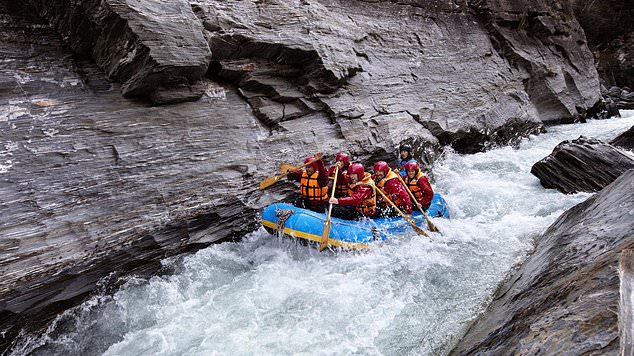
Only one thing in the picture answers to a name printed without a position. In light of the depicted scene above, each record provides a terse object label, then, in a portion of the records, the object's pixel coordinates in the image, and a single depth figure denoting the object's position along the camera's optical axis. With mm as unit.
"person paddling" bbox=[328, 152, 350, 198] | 8078
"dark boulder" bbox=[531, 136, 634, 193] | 8484
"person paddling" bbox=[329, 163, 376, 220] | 7199
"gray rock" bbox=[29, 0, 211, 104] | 6992
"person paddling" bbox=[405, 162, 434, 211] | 7824
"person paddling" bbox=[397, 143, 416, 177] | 8936
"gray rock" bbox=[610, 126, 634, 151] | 10578
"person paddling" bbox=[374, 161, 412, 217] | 7473
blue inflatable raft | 6648
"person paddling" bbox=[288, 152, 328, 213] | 7781
